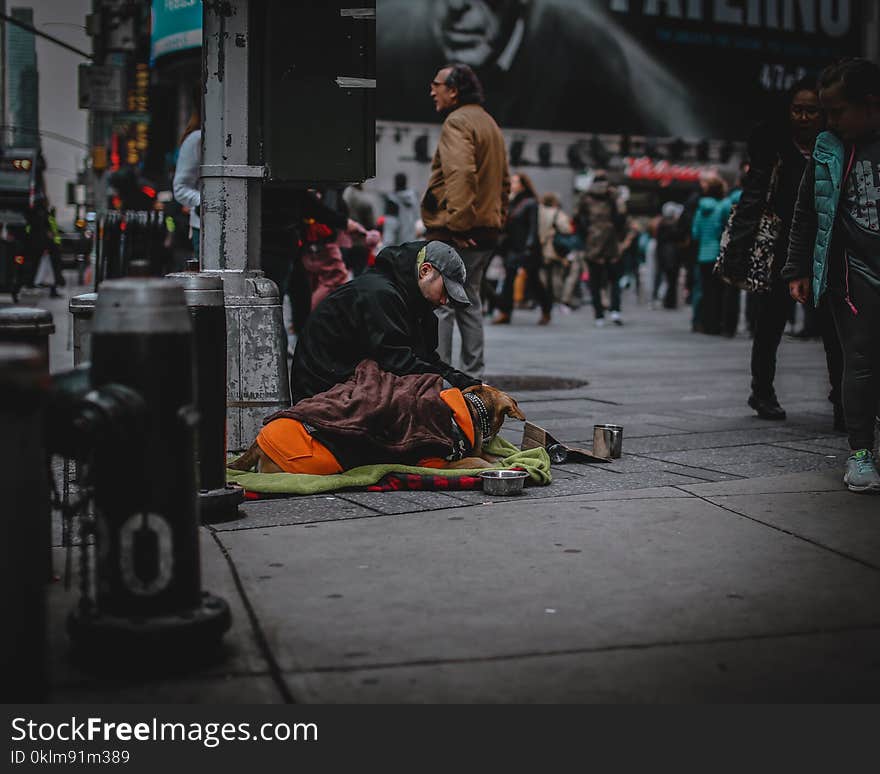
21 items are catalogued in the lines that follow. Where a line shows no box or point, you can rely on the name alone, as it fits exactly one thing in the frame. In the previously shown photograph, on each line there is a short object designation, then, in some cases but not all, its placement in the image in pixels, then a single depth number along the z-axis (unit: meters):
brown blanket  5.16
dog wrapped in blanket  5.17
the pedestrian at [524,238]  16.28
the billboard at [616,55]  36.44
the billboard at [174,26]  17.72
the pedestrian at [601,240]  16.12
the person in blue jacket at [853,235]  5.08
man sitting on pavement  5.35
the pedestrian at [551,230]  18.67
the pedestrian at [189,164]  7.96
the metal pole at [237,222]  5.78
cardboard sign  5.84
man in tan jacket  7.94
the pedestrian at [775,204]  7.05
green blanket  5.03
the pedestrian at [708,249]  14.80
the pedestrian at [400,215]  18.19
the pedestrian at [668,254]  20.75
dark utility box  5.86
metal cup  5.93
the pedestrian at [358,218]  14.18
